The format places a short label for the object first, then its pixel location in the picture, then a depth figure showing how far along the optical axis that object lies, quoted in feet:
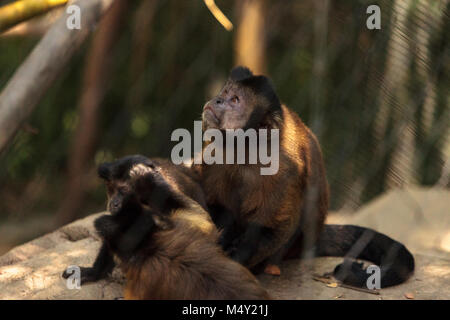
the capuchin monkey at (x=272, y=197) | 18.42
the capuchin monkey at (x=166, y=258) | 14.48
